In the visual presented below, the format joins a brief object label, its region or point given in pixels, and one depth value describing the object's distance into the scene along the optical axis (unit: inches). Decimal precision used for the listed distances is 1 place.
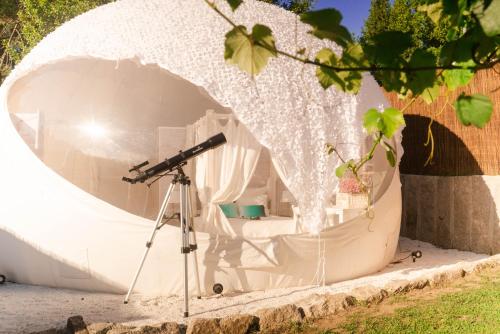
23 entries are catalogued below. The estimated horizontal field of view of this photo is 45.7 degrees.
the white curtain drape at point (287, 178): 243.9
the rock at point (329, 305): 193.3
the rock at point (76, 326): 168.8
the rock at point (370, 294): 211.6
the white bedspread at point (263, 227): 318.7
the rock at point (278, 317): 180.2
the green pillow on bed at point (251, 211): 349.1
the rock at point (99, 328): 166.6
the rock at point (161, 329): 165.2
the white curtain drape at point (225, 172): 282.7
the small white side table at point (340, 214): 293.7
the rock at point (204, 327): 171.3
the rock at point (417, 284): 230.5
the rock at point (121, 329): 163.6
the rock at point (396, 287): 223.9
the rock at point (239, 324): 174.4
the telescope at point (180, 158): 216.8
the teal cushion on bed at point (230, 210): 353.4
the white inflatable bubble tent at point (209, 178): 240.7
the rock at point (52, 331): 167.8
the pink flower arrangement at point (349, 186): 308.7
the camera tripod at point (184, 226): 210.1
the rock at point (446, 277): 240.1
